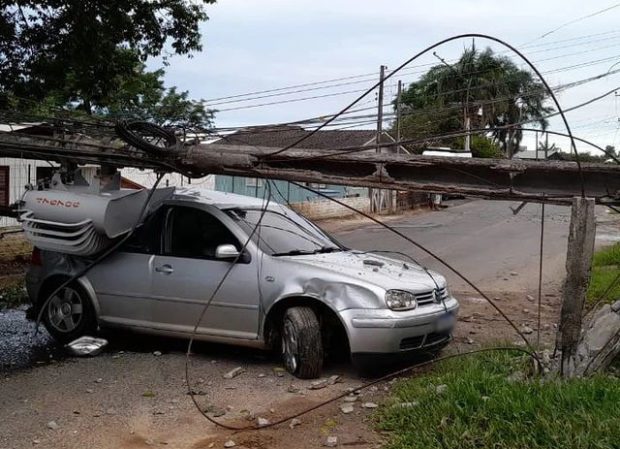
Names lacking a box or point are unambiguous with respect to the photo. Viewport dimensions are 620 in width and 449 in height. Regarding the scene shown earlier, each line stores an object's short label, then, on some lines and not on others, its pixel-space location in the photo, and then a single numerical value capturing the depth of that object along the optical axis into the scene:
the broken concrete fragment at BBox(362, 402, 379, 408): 5.64
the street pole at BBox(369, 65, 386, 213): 34.69
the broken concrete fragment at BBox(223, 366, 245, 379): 6.56
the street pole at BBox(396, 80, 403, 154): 31.44
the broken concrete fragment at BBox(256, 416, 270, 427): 5.29
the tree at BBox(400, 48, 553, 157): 27.98
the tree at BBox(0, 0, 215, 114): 14.09
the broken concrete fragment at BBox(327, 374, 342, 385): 6.30
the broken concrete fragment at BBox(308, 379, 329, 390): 6.18
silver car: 6.30
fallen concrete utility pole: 5.63
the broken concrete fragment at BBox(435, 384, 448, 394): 5.14
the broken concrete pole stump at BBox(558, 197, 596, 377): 5.32
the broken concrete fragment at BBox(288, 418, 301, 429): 5.25
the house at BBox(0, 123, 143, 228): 19.41
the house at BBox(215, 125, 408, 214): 31.73
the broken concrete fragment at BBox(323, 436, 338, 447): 4.88
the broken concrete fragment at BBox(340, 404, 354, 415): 5.53
